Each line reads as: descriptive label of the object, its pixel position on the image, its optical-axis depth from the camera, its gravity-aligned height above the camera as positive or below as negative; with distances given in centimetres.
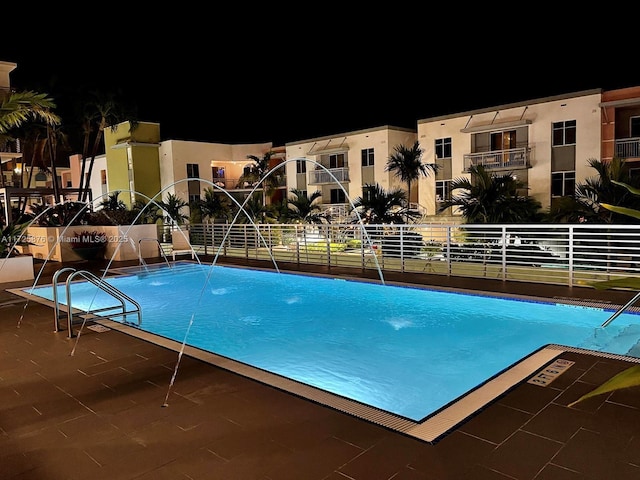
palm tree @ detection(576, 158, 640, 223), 1041 -11
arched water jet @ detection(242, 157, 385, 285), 1026 -98
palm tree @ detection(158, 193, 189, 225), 2327 -4
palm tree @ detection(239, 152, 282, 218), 3375 +206
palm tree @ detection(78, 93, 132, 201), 2881 +578
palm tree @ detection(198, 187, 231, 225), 2412 -9
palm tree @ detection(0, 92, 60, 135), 1112 +255
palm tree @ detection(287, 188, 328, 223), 1905 -35
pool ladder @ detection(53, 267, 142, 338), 645 -133
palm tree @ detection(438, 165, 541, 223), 1219 -16
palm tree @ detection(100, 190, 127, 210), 2052 +31
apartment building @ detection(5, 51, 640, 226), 2022 +265
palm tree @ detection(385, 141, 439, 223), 2475 +171
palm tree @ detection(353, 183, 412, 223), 1523 -15
